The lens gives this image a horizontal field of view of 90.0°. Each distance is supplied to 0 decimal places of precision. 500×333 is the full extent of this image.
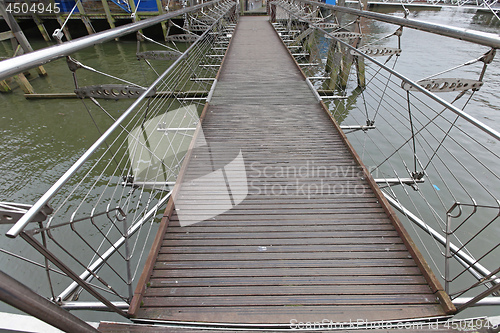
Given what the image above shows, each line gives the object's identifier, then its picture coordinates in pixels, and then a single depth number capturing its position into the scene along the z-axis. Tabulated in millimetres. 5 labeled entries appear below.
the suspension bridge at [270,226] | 1420
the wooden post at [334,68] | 6378
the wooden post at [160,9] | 10953
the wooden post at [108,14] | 11077
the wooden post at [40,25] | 11571
